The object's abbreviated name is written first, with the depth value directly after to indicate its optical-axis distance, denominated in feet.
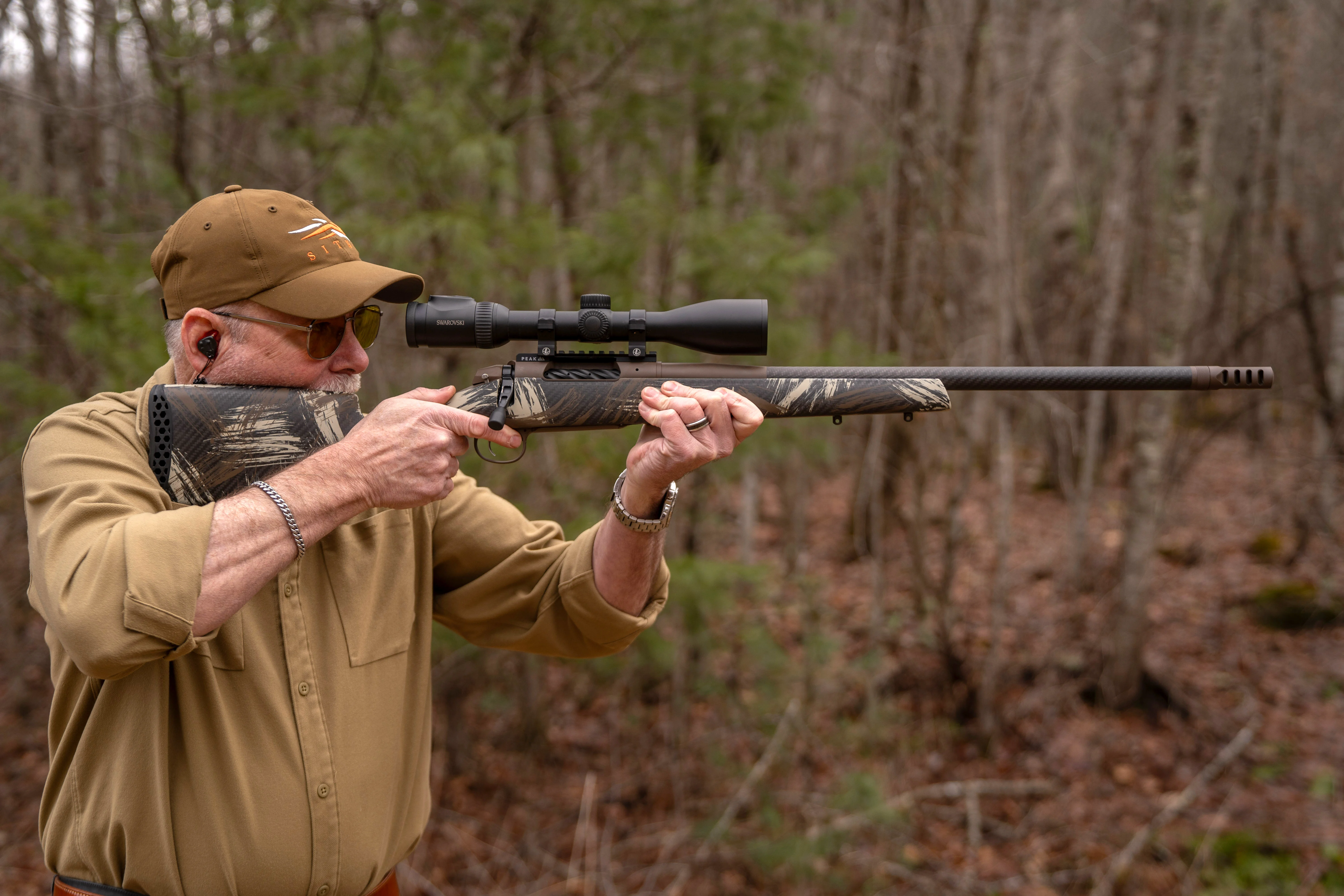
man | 6.04
